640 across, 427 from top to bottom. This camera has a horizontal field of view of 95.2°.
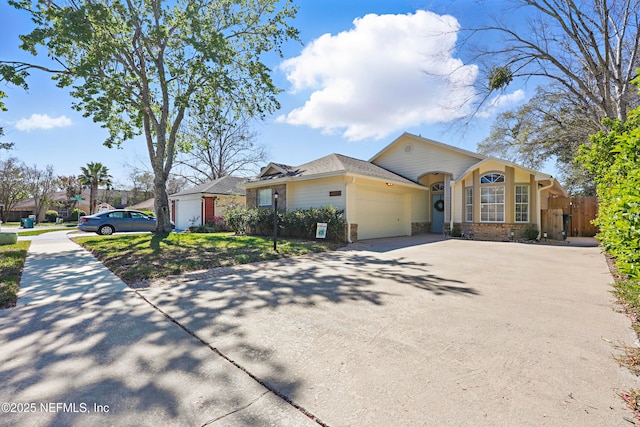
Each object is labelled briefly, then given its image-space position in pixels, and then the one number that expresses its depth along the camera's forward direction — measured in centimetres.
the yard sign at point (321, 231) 1179
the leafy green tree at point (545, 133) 1562
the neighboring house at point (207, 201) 2039
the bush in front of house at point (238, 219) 1489
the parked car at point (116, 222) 1577
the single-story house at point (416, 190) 1269
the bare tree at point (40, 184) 3758
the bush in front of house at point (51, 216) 3572
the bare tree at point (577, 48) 1113
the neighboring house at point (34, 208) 3869
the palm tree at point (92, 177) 3447
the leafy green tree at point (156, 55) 1072
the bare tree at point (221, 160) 3016
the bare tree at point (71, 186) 3825
